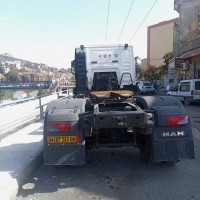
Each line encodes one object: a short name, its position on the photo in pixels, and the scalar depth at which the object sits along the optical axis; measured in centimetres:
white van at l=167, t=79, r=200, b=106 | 1290
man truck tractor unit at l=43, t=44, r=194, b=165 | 313
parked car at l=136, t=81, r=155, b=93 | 2455
